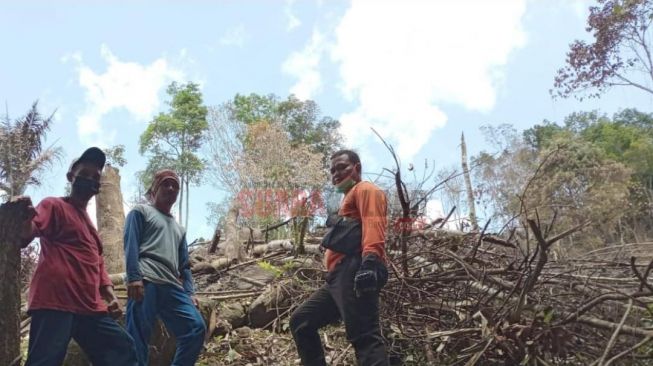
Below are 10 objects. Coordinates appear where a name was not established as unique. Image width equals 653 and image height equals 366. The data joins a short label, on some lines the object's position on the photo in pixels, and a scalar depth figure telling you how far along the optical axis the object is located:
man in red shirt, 2.97
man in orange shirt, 3.32
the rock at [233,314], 5.59
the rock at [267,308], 5.74
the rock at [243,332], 5.38
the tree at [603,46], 14.60
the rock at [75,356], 4.02
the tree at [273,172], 20.53
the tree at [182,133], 25.38
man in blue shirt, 3.60
